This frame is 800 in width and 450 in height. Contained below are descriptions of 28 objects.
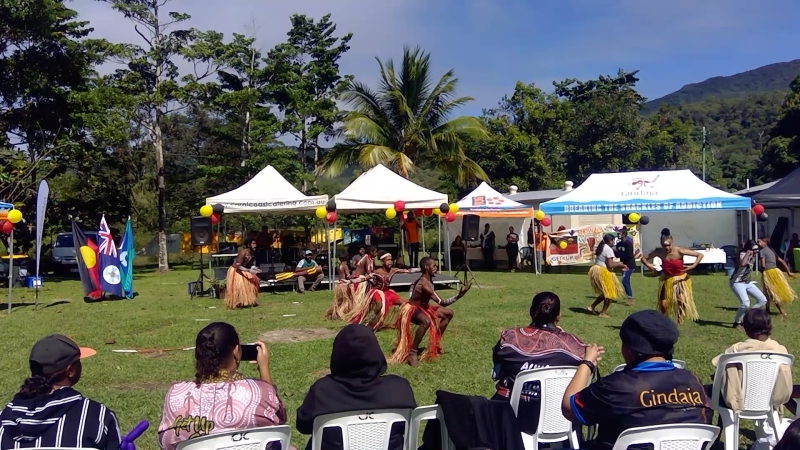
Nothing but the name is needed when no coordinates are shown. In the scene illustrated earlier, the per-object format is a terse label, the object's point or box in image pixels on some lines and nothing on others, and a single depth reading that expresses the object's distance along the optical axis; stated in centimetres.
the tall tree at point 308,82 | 2898
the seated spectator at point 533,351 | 429
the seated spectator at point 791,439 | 201
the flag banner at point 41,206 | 1352
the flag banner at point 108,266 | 1559
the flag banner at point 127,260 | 1591
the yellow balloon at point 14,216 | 1278
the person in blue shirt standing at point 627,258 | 1293
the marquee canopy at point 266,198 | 1642
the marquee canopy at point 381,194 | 1631
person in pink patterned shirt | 339
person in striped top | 317
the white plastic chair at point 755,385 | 457
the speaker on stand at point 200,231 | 1553
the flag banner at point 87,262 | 1534
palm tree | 2575
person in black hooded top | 353
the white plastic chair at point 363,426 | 350
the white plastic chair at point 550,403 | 422
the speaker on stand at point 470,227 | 1714
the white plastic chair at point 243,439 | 308
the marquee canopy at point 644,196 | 1877
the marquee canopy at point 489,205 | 2169
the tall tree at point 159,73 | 2547
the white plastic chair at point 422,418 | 360
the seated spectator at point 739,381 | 456
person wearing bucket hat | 327
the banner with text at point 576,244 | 2209
